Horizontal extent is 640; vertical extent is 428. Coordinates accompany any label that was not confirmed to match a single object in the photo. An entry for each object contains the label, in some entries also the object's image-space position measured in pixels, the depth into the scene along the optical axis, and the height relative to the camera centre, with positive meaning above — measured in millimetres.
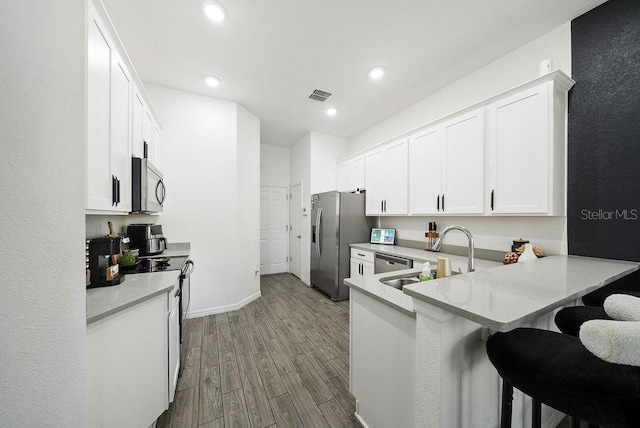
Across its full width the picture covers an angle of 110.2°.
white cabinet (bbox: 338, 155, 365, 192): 3855 +723
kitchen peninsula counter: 864 -553
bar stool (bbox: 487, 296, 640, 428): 536 -477
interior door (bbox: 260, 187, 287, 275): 5047 -378
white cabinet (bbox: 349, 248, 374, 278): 3179 -724
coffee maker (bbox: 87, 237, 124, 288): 1273 -280
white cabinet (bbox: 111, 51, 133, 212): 1427 +566
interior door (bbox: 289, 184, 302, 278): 4808 -382
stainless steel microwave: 1739 +225
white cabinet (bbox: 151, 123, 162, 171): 2465 +772
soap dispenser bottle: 1454 -389
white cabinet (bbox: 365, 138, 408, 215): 3070 +521
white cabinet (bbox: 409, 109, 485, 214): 2225 +530
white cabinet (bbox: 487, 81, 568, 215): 1770 +540
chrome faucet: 1388 -197
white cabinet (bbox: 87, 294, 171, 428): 984 -781
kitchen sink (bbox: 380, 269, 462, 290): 1592 -477
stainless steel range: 1757 -452
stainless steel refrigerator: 3564 -347
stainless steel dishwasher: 2650 -616
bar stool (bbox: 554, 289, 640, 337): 1094 -510
